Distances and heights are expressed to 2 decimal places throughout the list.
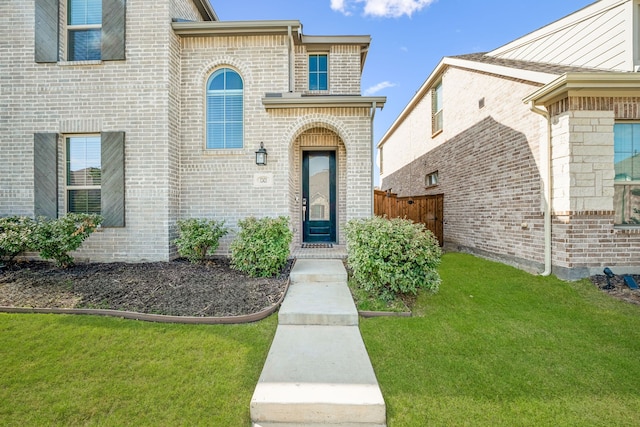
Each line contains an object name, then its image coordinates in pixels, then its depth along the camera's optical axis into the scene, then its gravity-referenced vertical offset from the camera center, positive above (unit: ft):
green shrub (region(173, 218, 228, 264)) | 18.25 -1.85
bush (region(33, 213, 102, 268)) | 16.40 -1.54
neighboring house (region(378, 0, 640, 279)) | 15.76 +4.09
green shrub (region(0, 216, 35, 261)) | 16.28 -1.52
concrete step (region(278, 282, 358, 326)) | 11.74 -4.31
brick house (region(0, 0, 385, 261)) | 19.27 +6.55
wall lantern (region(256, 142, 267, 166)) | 20.20 +3.94
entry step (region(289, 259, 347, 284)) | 15.94 -3.64
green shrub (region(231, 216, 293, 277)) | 16.17 -2.20
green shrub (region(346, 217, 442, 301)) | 13.12 -2.38
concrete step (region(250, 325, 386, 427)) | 7.21 -4.97
